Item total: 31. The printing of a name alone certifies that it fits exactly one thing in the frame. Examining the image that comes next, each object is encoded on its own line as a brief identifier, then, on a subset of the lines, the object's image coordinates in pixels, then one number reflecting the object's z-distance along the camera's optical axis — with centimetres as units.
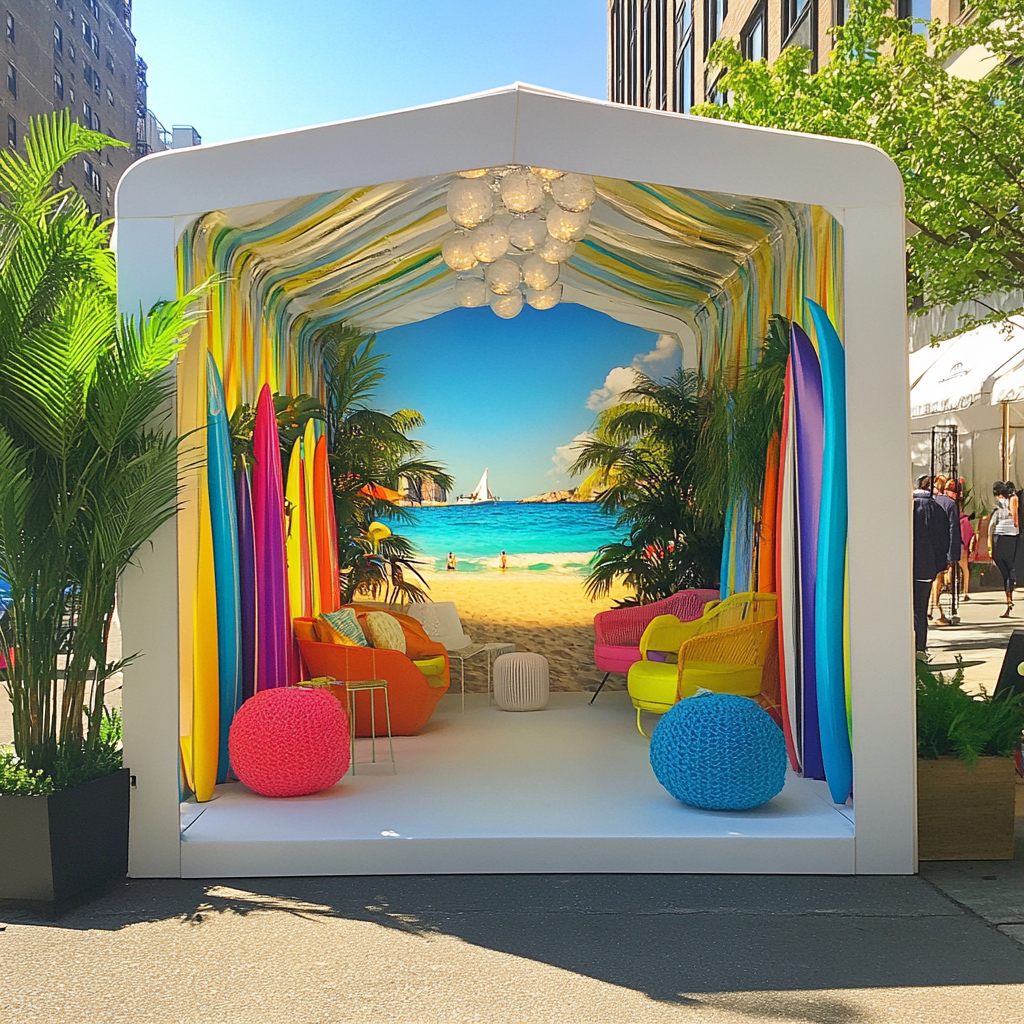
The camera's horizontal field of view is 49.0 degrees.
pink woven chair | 785
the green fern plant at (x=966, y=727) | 471
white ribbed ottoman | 805
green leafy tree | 855
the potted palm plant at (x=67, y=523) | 413
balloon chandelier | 582
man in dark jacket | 950
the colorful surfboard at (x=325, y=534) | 799
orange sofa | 675
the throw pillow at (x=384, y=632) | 756
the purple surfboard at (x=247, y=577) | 585
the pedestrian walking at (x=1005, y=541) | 1242
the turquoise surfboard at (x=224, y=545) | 539
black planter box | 407
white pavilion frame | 452
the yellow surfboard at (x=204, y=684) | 511
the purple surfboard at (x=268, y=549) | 605
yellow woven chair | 627
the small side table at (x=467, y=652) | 781
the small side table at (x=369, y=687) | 610
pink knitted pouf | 511
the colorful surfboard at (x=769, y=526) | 638
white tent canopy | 1131
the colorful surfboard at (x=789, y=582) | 560
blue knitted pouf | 483
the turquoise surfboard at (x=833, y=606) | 491
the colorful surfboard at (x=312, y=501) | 761
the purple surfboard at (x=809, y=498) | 540
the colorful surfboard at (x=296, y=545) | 734
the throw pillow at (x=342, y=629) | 691
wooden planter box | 468
